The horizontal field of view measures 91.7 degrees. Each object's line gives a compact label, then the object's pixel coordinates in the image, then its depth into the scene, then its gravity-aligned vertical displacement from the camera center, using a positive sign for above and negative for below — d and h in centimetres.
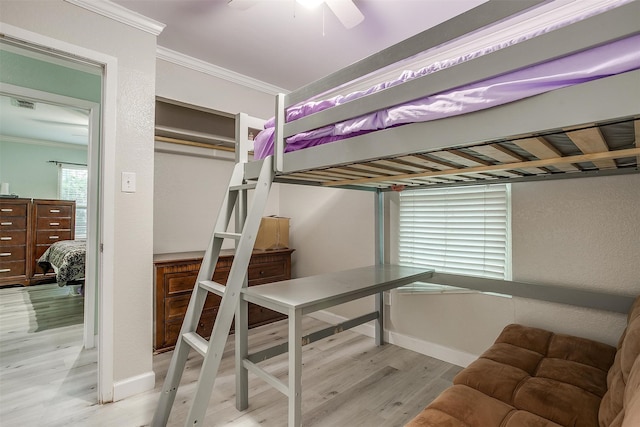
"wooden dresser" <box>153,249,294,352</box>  254 -65
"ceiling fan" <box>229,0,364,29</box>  172 +118
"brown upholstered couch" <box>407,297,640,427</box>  110 -72
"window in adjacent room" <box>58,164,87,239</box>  600 +49
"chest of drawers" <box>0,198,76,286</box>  489 -36
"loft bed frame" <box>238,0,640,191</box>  77 +29
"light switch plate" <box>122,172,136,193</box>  200 +21
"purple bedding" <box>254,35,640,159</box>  75 +38
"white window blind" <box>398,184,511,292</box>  224 -11
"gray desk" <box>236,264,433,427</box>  146 -45
